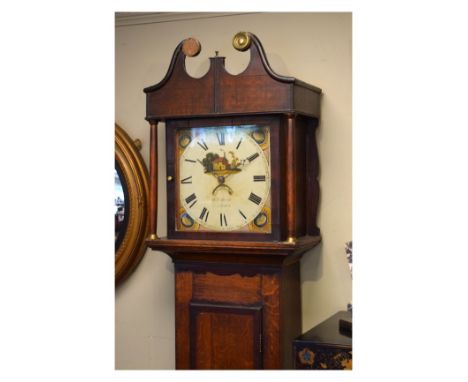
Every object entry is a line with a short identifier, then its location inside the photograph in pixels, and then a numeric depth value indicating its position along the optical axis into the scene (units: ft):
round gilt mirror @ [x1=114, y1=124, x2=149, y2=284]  10.61
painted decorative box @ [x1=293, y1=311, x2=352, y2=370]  7.66
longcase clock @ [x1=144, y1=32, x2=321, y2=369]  8.49
